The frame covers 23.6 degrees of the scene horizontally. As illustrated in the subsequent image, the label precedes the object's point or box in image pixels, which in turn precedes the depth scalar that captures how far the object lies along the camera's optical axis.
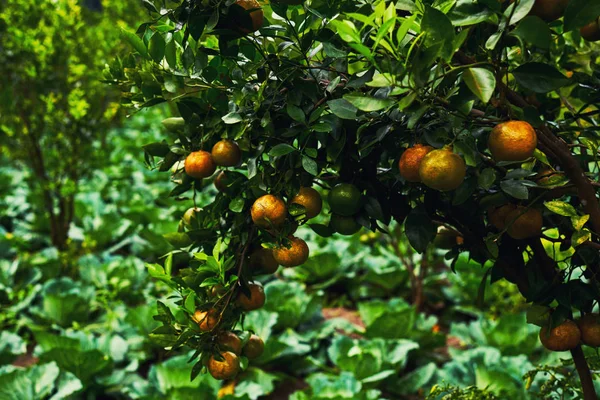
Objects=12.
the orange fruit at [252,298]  2.65
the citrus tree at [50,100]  6.65
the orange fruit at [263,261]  2.68
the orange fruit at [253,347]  2.71
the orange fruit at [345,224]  2.61
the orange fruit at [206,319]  2.56
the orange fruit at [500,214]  2.57
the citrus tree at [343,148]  2.34
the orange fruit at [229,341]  2.58
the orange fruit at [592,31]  2.61
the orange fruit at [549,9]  2.31
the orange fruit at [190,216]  2.75
